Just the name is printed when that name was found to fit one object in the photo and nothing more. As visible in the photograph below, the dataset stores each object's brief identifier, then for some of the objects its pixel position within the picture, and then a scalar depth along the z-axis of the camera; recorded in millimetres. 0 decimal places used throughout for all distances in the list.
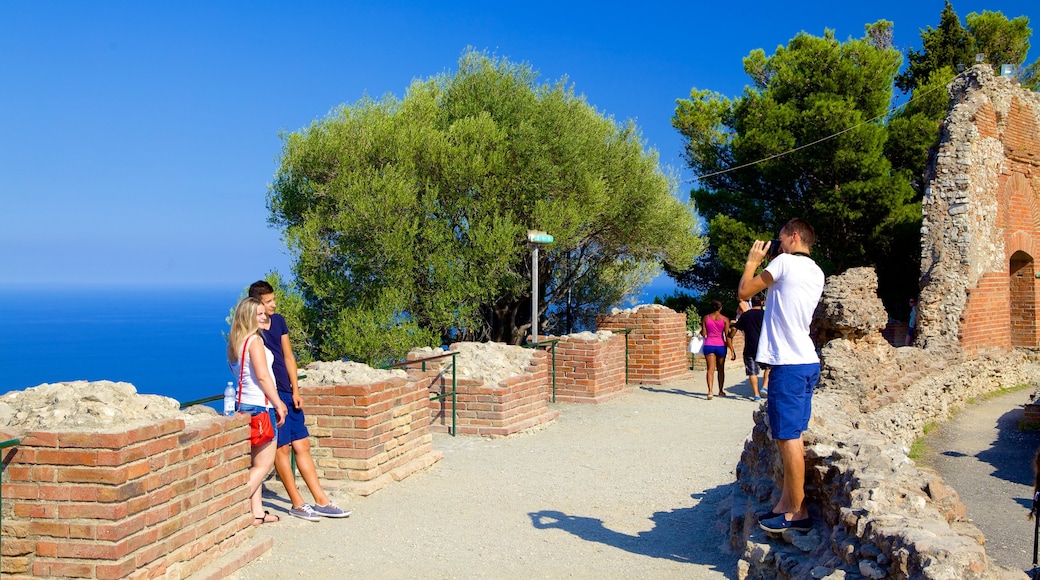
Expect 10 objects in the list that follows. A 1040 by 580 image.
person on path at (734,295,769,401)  11273
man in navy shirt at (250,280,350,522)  6051
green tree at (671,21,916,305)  21281
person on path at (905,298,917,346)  15070
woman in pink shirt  12805
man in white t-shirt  4613
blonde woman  5621
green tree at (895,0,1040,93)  26266
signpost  12602
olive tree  16422
